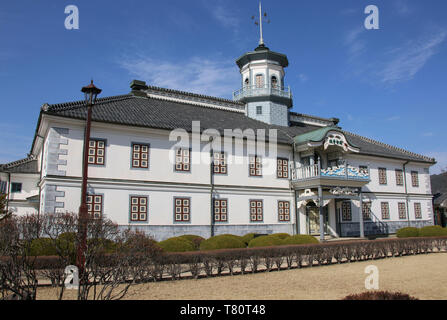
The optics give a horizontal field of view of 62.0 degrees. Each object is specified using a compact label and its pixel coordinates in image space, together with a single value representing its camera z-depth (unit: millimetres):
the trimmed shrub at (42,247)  10781
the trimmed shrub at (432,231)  27453
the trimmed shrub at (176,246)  16156
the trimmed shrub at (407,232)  27281
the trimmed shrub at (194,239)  18891
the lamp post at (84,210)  8969
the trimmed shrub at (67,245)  9344
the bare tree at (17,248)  7496
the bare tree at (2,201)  21300
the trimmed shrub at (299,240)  19875
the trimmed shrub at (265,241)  19047
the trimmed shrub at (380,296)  6934
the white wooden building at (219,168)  20062
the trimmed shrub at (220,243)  17214
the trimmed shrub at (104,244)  8805
